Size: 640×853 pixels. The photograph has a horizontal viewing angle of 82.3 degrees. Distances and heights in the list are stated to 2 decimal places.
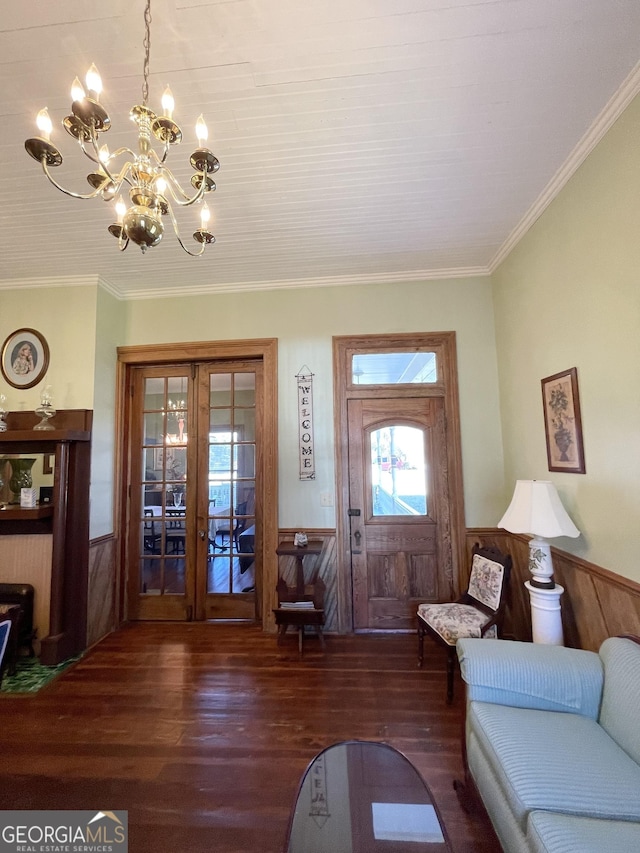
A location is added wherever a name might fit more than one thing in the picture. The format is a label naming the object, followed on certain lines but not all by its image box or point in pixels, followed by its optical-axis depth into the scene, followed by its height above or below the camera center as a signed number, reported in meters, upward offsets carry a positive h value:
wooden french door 3.57 -0.19
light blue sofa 1.12 -1.07
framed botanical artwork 2.23 +0.26
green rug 2.55 -1.46
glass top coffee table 1.18 -1.22
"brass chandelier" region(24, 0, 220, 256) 1.10 +1.06
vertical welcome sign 3.40 +0.43
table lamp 2.12 -0.41
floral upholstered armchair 2.39 -1.04
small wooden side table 2.94 -1.05
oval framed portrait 3.33 +1.07
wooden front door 3.26 -0.38
